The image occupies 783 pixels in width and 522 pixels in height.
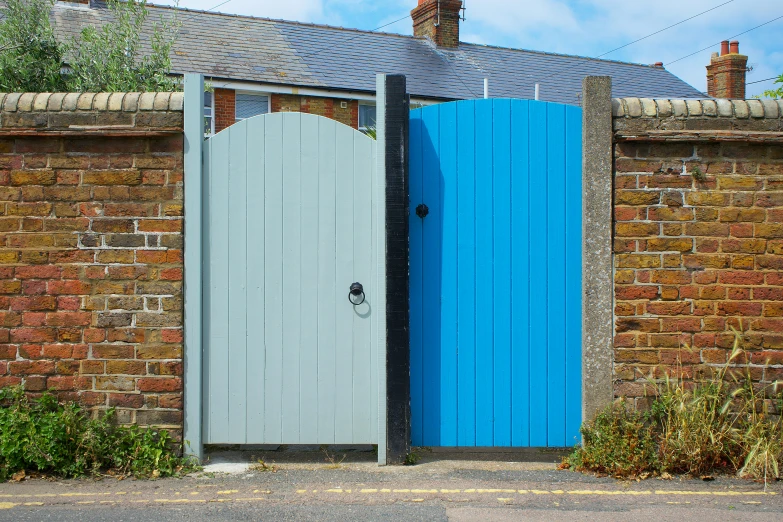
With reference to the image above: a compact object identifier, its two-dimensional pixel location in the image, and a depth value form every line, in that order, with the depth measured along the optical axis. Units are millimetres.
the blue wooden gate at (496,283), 5277
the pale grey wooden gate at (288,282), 5180
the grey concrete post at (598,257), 5156
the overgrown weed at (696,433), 4848
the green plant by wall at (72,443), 4785
